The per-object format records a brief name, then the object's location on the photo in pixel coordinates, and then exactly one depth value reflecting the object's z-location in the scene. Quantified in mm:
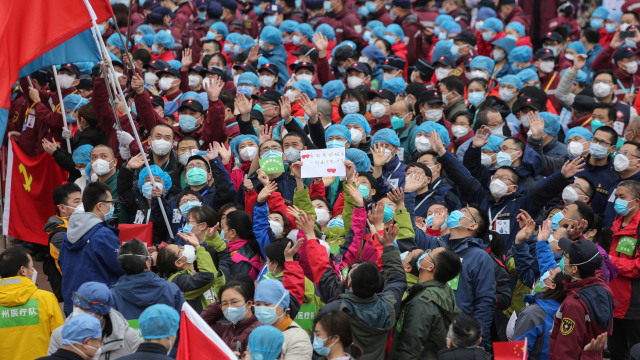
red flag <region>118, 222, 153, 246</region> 18562
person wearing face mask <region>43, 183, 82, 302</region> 17625
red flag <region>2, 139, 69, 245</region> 23812
